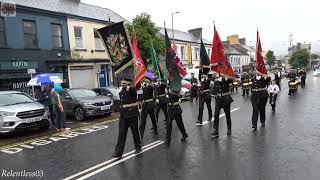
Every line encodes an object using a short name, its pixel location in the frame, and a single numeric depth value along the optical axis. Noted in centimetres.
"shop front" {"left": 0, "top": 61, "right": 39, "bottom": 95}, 2222
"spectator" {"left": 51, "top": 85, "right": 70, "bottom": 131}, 1338
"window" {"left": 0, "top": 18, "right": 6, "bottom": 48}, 2248
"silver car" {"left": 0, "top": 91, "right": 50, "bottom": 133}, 1213
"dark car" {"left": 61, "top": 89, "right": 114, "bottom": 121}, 1617
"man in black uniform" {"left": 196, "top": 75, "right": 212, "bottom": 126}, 1383
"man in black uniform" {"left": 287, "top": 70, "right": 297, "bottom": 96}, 2503
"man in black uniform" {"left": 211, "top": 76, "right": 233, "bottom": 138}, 1110
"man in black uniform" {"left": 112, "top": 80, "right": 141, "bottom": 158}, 906
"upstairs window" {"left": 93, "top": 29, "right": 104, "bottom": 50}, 3052
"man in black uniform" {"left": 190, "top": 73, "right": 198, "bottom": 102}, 2425
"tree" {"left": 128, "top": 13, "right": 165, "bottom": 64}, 3104
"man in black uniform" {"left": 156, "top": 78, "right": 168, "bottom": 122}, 1292
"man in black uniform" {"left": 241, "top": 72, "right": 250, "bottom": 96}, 2718
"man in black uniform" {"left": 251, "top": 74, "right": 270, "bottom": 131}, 1215
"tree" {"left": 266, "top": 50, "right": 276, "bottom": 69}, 10031
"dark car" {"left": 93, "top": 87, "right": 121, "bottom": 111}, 1914
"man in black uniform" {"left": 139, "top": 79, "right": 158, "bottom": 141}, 1153
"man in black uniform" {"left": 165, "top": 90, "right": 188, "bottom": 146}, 1030
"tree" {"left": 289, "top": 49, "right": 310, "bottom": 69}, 10694
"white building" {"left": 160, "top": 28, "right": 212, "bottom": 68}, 4856
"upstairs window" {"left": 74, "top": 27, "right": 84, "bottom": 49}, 2875
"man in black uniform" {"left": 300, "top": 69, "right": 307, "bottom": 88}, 3517
